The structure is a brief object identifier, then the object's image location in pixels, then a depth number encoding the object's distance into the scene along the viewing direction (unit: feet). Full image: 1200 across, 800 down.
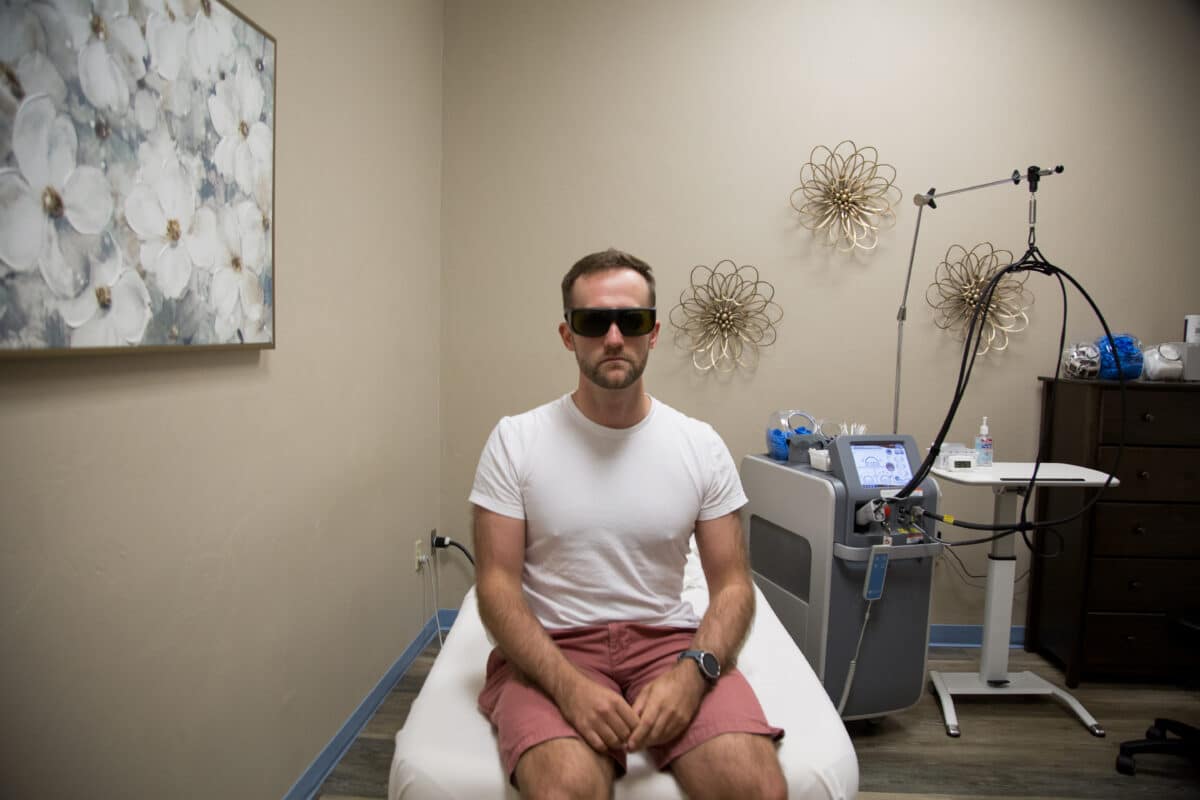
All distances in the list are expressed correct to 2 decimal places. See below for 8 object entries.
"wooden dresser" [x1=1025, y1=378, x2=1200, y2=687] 7.98
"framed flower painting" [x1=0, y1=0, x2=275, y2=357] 3.08
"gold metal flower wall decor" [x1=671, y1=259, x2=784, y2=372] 9.20
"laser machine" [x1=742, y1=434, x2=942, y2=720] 6.78
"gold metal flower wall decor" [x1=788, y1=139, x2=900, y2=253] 9.02
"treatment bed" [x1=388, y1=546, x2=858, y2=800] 3.81
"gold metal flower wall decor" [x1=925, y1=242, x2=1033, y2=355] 9.05
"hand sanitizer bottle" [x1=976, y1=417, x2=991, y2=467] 7.81
